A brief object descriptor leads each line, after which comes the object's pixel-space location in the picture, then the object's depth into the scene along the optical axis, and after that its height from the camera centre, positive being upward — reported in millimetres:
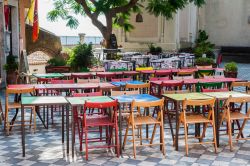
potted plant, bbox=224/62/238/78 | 14523 -334
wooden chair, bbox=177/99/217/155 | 6500 -915
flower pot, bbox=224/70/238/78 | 14477 -465
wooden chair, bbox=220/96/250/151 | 6788 -915
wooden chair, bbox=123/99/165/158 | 6363 -916
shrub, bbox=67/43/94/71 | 14328 +101
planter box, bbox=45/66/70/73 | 12569 -228
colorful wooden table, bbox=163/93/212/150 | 6725 -598
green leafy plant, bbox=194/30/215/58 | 21078 +755
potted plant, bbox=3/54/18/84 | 14171 -249
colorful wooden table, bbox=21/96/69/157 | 6455 -620
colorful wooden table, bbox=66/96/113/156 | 6367 -613
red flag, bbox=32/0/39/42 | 14156 +1130
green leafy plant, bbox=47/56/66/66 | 14117 -27
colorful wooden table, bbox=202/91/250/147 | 6938 -591
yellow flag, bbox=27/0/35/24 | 14258 +1628
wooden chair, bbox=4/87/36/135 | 7773 -826
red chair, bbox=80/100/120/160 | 6285 -916
